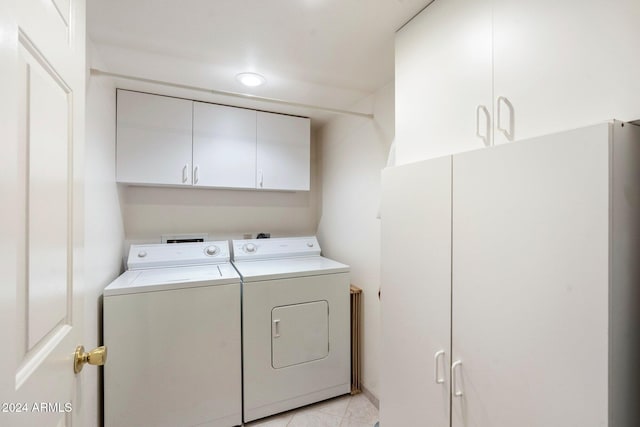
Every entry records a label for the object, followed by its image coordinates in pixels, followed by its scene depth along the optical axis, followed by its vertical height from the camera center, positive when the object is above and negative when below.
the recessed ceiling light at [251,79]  1.96 +0.95
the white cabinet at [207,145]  2.16 +0.58
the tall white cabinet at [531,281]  0.71 -0.20
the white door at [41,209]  0.50 +0.01
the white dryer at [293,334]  1.98 -0.89
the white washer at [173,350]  1.68 -0.86
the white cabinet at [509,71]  0.74 +0.48
